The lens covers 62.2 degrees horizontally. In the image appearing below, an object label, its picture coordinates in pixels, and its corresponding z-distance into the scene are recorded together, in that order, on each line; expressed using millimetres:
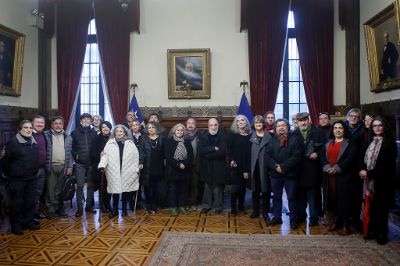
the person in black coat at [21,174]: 4262
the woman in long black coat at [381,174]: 3869
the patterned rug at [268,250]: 3459
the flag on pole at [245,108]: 7462
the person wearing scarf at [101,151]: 5180
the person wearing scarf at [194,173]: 5504
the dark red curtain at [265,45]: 7488
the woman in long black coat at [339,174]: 4160
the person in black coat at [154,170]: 5184
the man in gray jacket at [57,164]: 5039
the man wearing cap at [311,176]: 4520
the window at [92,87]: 8305
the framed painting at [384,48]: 5495
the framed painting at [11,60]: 6449
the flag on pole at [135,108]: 7552
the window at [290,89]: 7898
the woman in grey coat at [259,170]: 4840
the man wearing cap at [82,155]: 5219
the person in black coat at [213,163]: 5105
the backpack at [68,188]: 5086
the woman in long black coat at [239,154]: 5023
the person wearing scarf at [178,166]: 5133
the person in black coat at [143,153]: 5191
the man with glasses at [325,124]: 5016
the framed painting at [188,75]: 7707
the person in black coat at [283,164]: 4493
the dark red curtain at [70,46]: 7875
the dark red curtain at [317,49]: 7391
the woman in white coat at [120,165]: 5012
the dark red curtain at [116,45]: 7793
